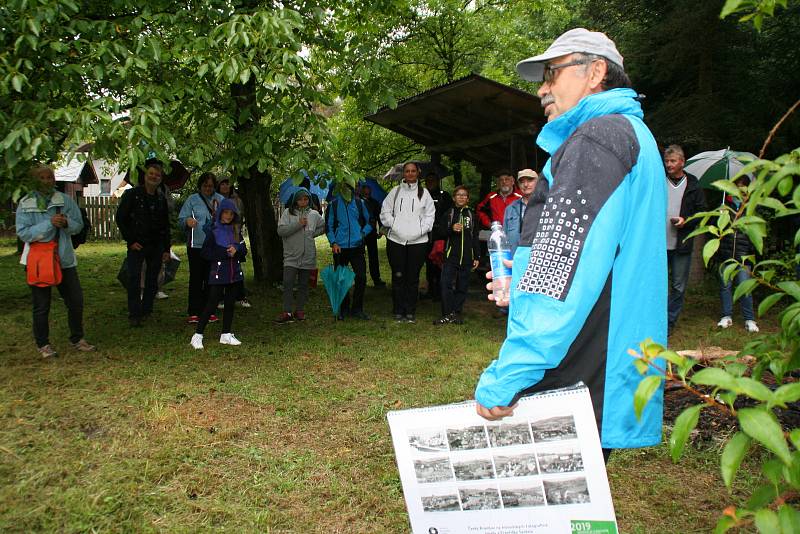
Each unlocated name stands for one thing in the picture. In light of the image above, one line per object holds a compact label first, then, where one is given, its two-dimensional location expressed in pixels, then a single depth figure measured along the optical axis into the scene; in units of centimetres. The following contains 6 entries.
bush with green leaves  113
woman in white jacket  896
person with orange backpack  640
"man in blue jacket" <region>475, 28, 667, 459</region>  176
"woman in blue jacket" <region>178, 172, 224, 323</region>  863
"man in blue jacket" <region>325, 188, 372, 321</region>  915
